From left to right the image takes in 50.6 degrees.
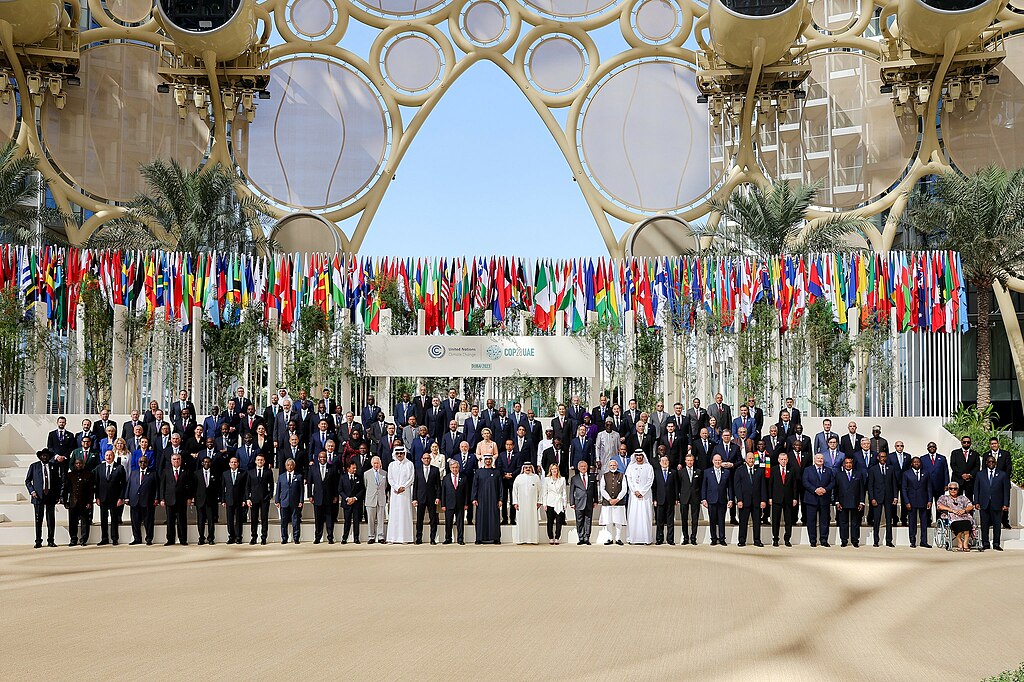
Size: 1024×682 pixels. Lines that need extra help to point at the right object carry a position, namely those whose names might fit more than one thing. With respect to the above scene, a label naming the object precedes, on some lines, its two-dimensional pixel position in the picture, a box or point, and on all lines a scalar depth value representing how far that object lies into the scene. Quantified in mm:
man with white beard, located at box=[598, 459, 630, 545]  14102
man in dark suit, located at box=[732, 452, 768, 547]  13883
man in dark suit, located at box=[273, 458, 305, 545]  14008
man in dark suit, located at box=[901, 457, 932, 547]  13852
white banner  20281
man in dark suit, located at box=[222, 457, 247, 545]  13969
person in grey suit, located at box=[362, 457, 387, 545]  14141
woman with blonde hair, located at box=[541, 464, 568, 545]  14148
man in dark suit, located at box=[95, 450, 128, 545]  13859
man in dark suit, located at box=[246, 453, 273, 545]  13992
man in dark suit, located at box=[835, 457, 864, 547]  13758
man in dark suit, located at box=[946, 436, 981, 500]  14125
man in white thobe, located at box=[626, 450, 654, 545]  14086
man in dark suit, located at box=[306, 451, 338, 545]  14047
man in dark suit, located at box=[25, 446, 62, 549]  13688
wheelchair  13672
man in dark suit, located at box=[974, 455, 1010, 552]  13734
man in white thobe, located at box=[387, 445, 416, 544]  14156
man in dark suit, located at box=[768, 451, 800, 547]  14000
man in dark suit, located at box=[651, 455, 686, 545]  14086
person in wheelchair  13477
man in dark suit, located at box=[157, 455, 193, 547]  13812
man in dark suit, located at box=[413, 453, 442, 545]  14250
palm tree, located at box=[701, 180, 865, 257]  23938
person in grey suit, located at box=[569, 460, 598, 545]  13992
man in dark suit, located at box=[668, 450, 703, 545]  14086
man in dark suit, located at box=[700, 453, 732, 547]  13953
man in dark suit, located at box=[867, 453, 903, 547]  13953
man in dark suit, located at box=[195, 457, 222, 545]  13953
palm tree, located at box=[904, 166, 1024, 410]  22594
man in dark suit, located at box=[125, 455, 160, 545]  13836
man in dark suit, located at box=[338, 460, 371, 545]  14023
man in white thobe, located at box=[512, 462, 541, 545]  14102
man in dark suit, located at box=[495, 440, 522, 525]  14879
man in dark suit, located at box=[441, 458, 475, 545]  14188
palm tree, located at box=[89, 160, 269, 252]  23984
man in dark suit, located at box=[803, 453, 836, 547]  13836
